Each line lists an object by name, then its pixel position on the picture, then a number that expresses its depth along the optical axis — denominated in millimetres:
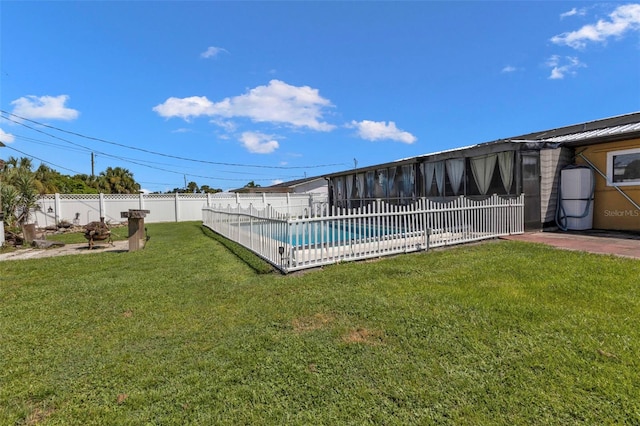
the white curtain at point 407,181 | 13714
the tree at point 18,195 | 12633
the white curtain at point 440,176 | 12141
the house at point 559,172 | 8711
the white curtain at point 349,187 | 18688
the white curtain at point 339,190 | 19828
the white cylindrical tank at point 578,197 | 9067
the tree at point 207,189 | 52700
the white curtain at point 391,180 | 14883
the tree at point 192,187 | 55069
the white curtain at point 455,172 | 11375
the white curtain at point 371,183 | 16578
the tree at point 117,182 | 28344
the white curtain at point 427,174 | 12692
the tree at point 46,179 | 17328
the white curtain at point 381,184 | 15509
